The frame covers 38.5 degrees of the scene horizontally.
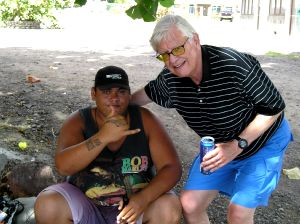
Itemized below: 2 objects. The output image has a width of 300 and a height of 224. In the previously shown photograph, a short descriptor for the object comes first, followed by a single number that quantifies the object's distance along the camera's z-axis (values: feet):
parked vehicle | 133.80
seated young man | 7.97
